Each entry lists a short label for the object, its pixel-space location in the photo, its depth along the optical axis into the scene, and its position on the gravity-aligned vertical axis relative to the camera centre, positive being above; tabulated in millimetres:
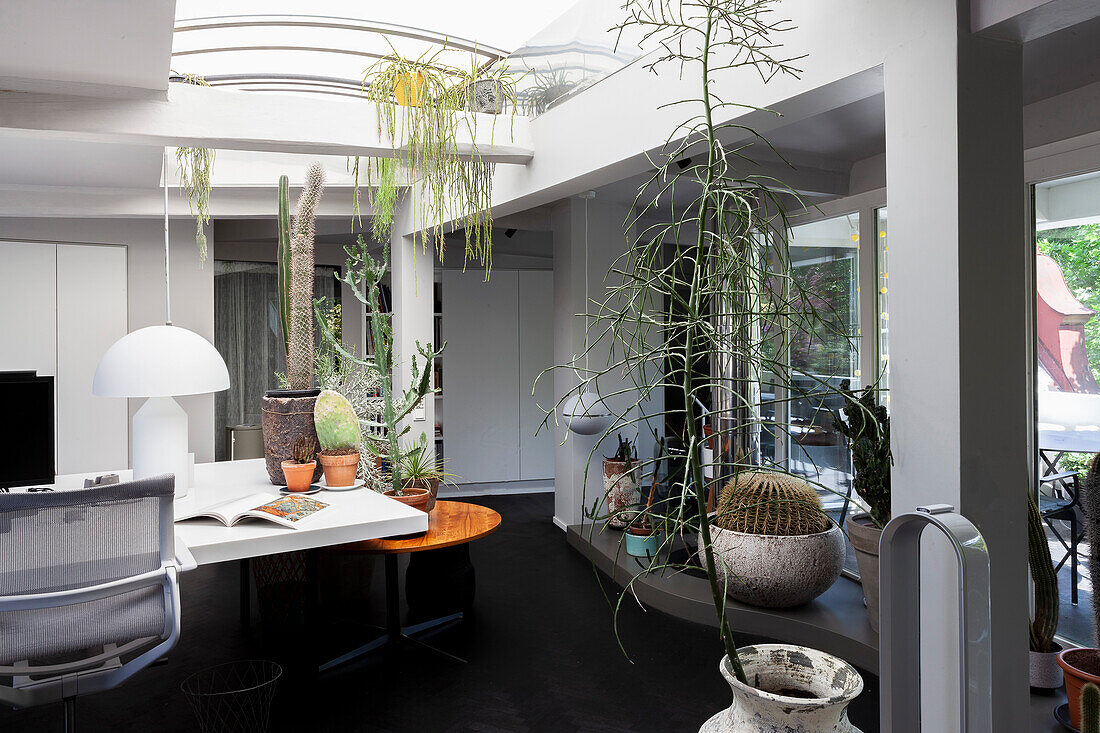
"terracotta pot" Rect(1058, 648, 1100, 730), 2607 -1097
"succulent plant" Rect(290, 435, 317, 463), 3392 -375
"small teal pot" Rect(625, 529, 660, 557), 4586 -1119
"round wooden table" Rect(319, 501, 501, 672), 3098 -731
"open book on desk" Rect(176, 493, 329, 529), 2627 -516
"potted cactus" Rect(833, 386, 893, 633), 3377 -545
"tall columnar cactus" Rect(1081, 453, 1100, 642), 2496 -498
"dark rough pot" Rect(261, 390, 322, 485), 3381 -263
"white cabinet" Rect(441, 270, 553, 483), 6887 -63
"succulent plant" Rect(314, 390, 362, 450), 3322 -254
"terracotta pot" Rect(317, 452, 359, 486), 3309 -451
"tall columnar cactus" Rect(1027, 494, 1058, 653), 2842 -884
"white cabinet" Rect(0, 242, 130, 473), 5754 +323
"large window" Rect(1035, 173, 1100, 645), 3154 -12
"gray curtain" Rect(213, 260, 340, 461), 7484 +309
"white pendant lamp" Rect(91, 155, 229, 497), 2865 -49
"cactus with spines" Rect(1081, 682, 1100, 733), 1837 -859
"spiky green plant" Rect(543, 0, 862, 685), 1521 +204
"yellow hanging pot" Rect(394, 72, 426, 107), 3518 +1303
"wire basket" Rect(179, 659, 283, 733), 2725 -1289
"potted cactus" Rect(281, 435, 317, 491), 3219 -423
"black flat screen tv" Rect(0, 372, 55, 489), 3076 -239
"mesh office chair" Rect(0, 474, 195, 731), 1892 -562
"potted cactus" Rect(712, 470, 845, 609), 3553 -886
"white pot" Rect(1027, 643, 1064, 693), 2953 -1228
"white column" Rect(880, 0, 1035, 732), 1827 +87
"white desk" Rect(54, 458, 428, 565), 2467 -557
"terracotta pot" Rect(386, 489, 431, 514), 3352 -590
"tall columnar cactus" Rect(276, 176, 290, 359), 3707 +578
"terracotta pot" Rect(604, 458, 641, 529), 4996 -843
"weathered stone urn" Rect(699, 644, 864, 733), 1362 -641
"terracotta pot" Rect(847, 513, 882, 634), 3424 -902
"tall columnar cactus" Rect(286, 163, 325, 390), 3533 +391
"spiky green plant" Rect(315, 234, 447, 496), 3621 -23
